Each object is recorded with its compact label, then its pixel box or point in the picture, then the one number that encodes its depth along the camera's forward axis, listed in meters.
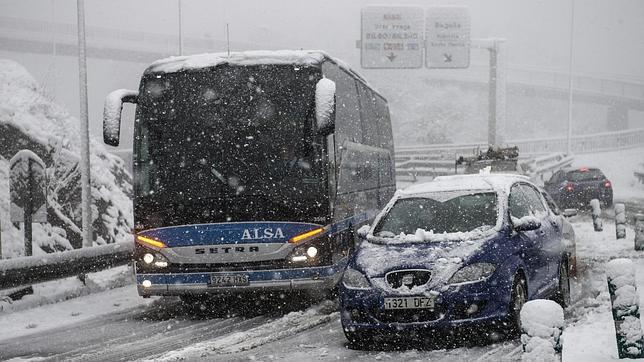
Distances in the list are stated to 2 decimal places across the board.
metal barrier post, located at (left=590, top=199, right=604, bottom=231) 20.94
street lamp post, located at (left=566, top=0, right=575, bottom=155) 53.73
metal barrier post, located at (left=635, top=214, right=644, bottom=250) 16.11
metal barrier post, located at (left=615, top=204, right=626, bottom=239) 18.47
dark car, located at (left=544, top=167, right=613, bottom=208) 28.42
